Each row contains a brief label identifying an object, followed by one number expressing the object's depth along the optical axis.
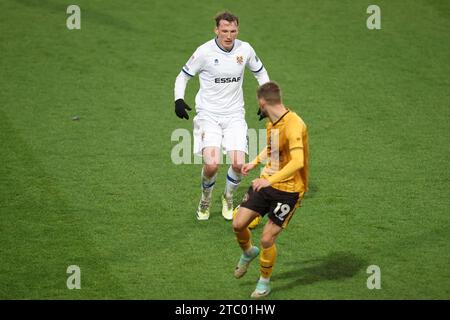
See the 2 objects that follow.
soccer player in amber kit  15.56
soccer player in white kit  19.62
